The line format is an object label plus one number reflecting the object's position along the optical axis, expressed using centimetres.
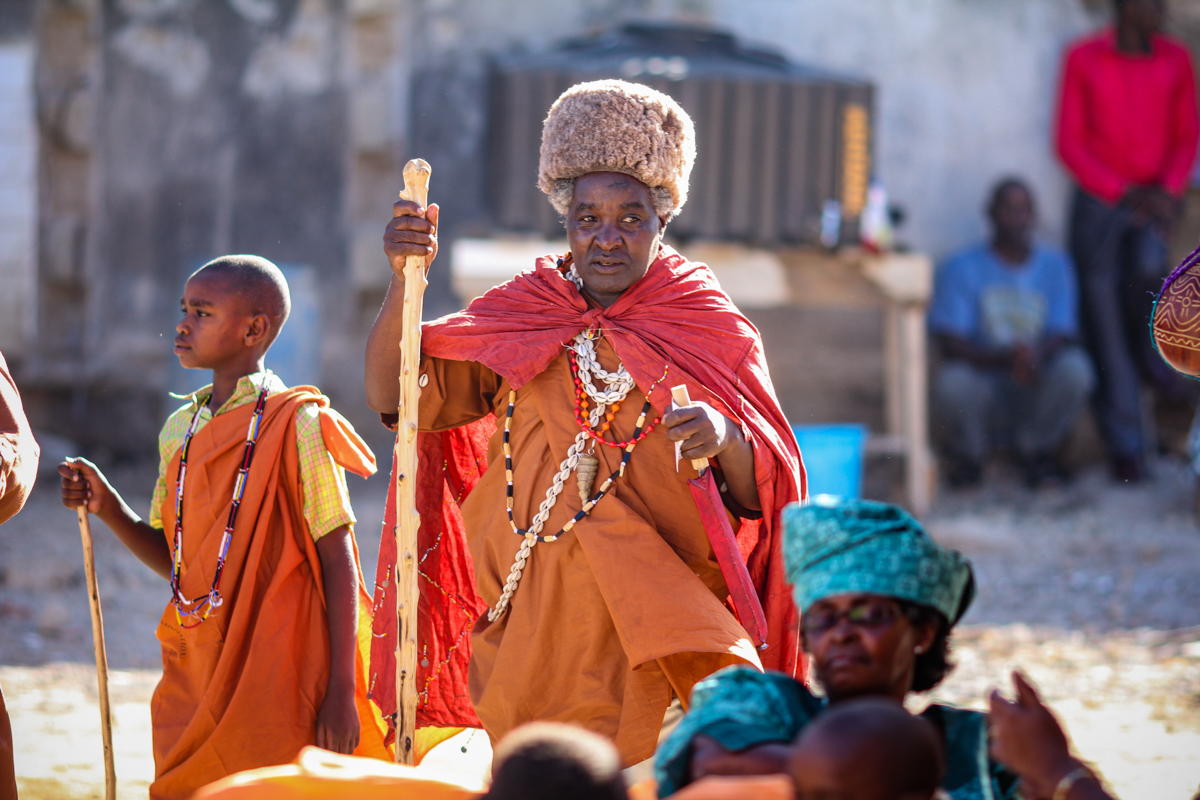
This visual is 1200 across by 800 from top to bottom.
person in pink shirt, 1941
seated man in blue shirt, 1880
